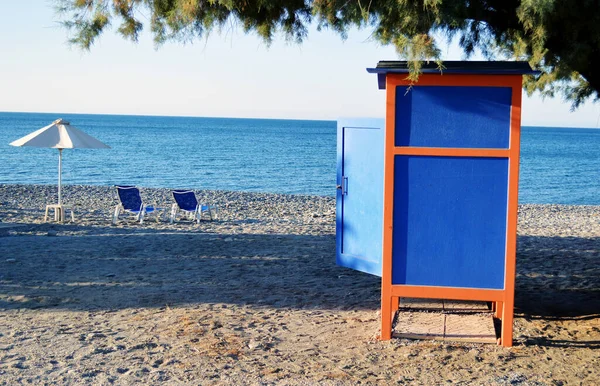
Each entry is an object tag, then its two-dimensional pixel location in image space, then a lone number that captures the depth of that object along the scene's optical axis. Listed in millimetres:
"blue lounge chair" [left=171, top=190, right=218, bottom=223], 13055
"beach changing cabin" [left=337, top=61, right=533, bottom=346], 5258
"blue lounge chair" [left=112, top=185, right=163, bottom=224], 12820
